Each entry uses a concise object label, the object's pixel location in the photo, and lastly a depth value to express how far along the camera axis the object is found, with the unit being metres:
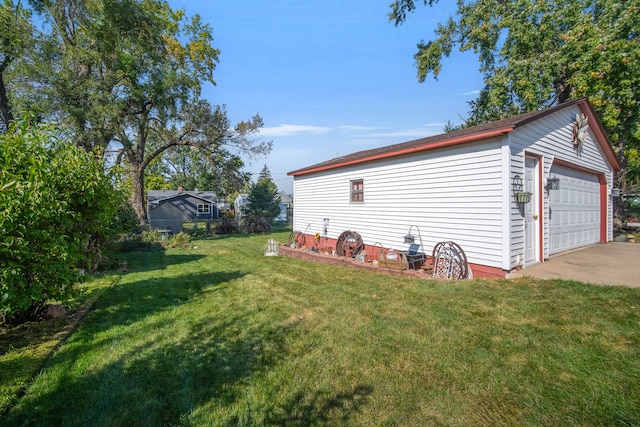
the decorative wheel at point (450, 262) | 6.12
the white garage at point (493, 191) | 5.77
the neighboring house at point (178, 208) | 19.52
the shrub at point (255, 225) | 20.23
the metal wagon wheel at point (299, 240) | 11.96
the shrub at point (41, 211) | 3.12
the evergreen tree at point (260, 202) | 25.34
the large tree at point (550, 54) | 10.63
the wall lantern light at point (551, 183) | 6.70
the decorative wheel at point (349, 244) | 9.06
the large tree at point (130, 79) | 13.38
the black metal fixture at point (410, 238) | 7.37
